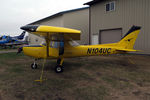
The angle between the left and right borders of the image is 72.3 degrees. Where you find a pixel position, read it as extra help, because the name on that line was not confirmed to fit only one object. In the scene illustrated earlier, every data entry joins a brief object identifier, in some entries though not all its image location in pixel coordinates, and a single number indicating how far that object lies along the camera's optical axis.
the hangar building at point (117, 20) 10.16
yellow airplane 5.56
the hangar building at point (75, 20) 17.41
